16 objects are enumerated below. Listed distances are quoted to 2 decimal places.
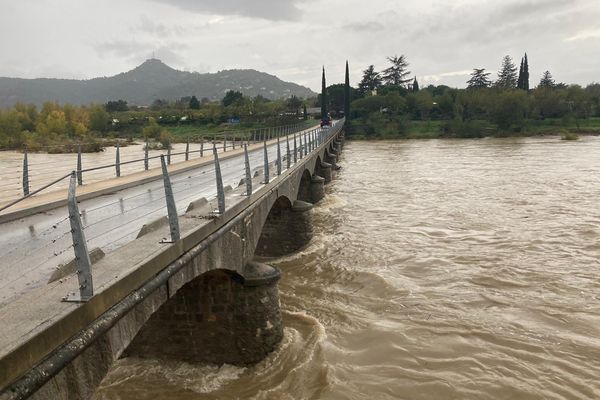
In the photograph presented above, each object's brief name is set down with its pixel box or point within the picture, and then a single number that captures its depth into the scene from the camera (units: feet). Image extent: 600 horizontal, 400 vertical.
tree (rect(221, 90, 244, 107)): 374.84
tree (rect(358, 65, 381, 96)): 429.79
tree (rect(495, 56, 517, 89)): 404.53
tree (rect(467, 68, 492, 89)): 412.57
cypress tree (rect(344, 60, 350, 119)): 304.50
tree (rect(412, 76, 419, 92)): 419.54
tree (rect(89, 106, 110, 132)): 294.25
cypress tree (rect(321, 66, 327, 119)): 305.98
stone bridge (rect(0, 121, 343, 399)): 11.44
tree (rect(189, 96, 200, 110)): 404.90
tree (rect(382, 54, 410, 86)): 447.01
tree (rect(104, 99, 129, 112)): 424.70
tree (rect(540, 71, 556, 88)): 412.50
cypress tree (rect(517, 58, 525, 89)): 347.40
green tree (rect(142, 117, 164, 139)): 229.86
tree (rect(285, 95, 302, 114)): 347.93
